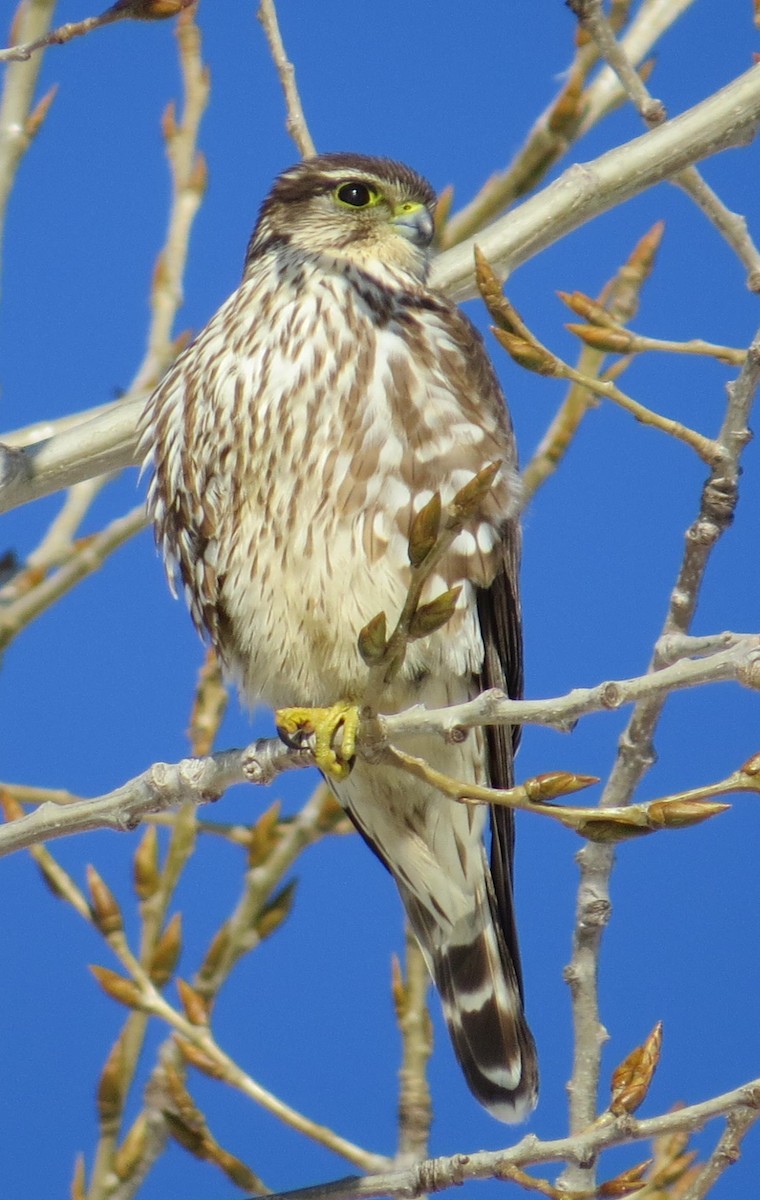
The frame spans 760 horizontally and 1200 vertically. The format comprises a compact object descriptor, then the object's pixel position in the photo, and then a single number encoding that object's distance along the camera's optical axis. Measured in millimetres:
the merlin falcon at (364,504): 5266
